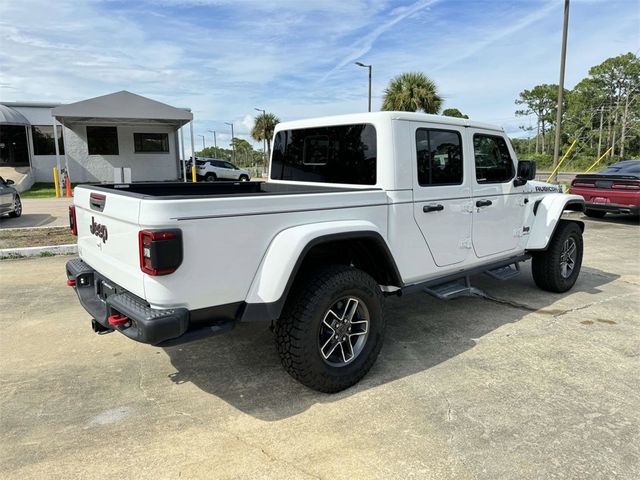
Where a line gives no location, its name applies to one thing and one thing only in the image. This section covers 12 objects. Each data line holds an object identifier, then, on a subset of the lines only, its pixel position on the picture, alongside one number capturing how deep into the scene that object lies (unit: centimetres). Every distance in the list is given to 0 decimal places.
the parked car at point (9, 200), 1075
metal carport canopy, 1770
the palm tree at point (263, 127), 4841
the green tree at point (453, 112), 5834
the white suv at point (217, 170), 2658
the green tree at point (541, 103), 7962
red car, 1048
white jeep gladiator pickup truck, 264
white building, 2244
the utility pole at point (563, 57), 1487
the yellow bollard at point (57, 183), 1725
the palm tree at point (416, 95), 2839
